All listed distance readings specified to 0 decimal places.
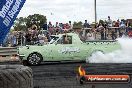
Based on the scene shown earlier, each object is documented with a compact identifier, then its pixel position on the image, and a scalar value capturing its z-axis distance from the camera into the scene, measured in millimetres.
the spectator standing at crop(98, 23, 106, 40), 27317
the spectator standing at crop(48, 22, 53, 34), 29900
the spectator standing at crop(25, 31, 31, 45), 25830
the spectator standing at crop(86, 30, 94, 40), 26891
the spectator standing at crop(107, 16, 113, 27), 29238
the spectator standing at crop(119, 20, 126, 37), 28206
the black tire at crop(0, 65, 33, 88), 5746
